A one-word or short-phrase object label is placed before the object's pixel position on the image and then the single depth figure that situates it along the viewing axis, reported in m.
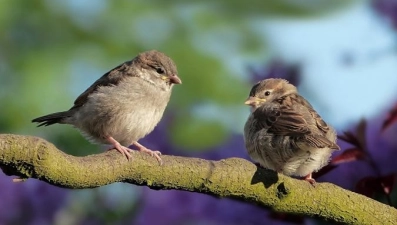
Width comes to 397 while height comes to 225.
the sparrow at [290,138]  4.91
